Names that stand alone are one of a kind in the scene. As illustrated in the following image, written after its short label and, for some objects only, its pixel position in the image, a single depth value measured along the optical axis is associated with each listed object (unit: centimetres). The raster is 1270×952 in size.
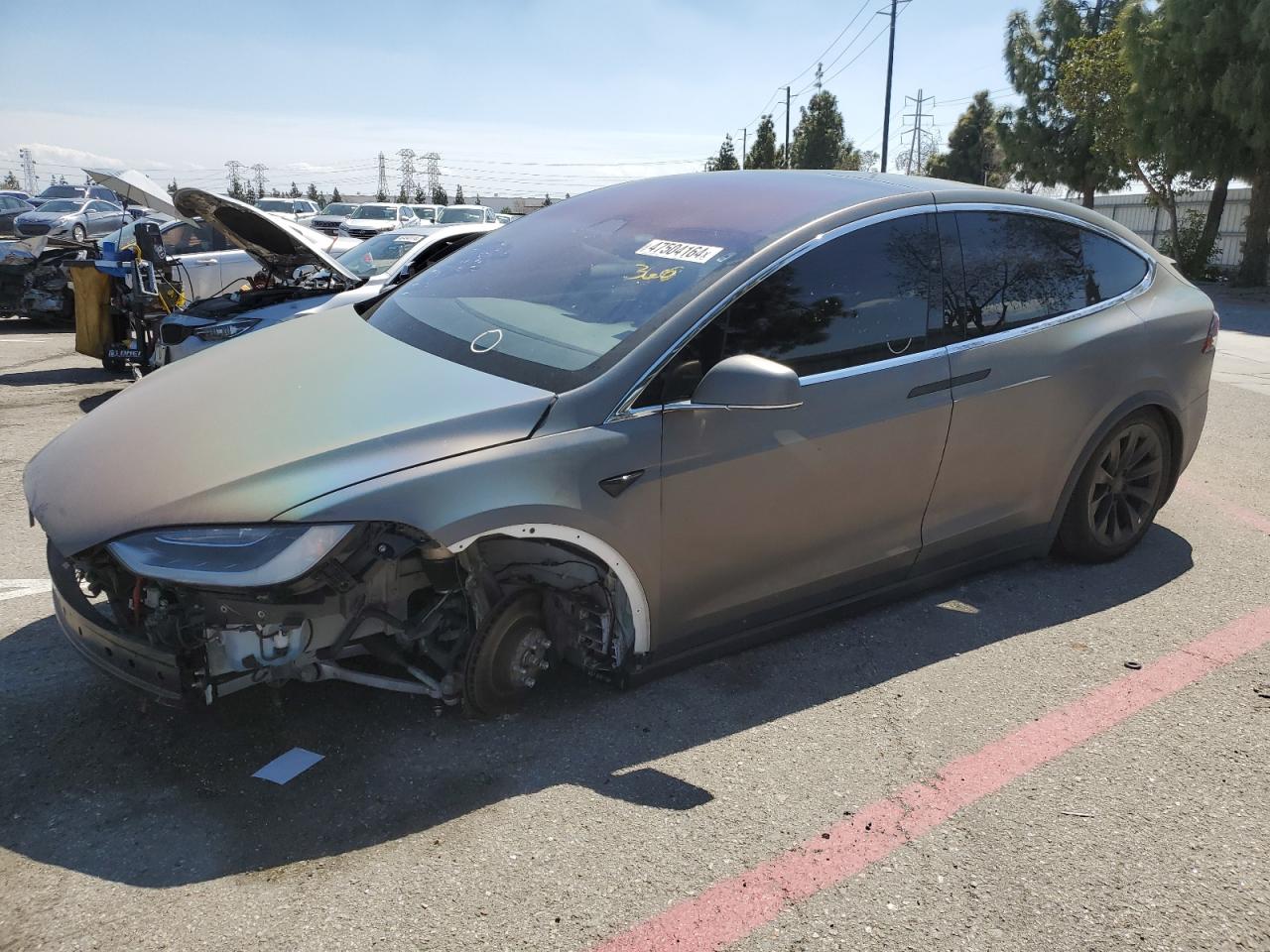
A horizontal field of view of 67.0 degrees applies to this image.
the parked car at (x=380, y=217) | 2708
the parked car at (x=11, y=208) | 2928
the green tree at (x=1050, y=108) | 3722
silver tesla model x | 261
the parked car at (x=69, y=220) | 2441
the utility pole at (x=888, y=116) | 3944
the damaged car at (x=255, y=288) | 707
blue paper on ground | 279
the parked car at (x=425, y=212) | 3186
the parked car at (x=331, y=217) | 2664
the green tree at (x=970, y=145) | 6206
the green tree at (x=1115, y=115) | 2525
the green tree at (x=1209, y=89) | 2156
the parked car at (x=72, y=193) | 3375
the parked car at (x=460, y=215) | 2847
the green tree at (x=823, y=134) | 5194
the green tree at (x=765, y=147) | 6145
